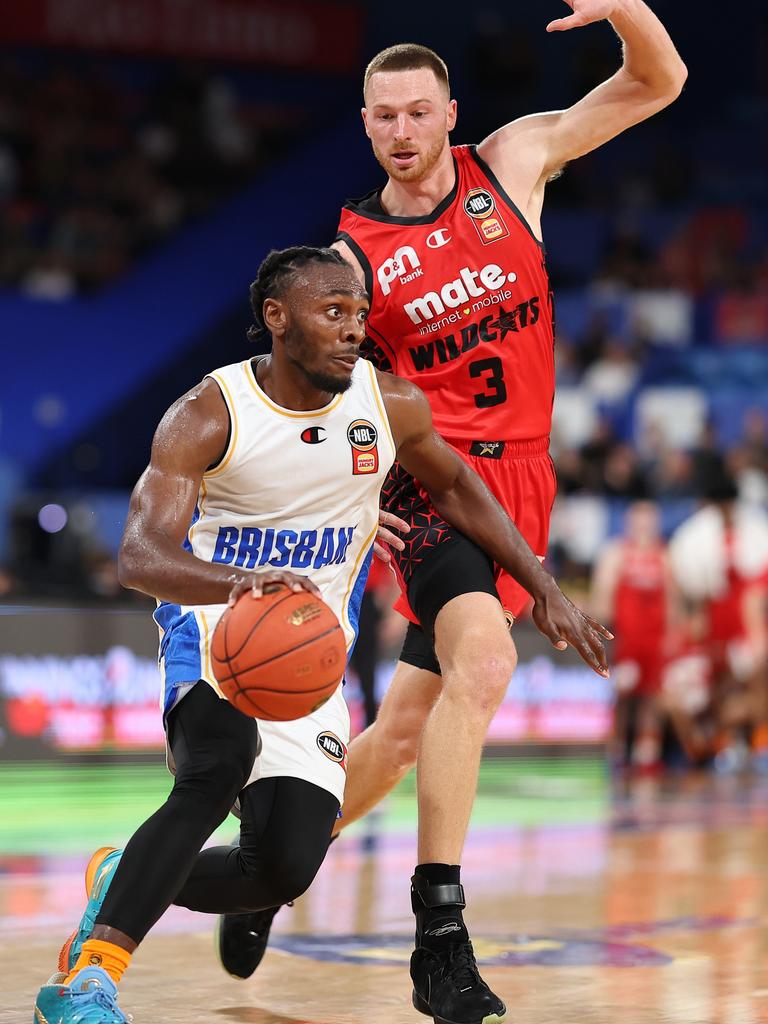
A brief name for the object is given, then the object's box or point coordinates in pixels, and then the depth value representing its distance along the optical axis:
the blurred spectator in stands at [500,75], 21.91
